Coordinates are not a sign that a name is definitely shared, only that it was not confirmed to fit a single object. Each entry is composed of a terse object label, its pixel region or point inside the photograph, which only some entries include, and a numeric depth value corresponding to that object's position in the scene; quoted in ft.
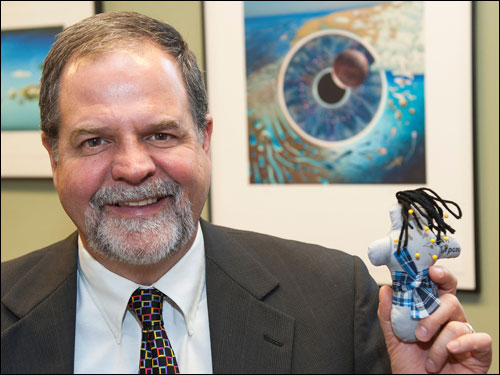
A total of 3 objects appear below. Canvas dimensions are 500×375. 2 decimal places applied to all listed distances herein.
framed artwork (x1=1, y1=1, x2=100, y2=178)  7.54
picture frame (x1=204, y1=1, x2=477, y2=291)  6.04
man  4.01
